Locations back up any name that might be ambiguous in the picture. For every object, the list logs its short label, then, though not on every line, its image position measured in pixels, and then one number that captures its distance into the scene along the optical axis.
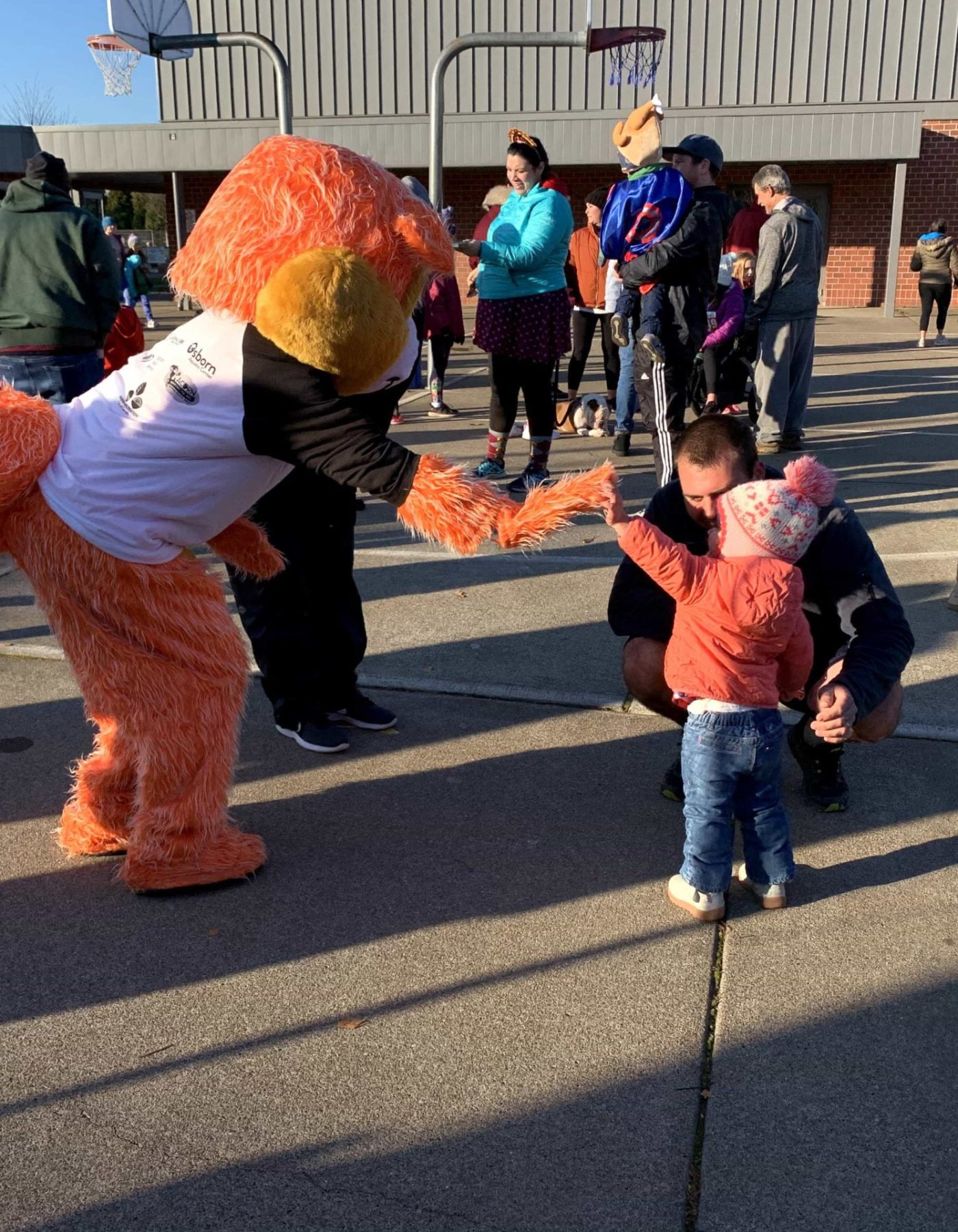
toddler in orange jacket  2.66
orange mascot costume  2.56
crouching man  2.94
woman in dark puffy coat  15.05
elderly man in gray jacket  8.30
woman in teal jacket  6.50
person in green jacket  5.52
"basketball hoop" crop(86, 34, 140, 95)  10.47
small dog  9.21
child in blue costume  6.46
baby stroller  8.99
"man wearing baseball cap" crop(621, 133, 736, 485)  6.61
